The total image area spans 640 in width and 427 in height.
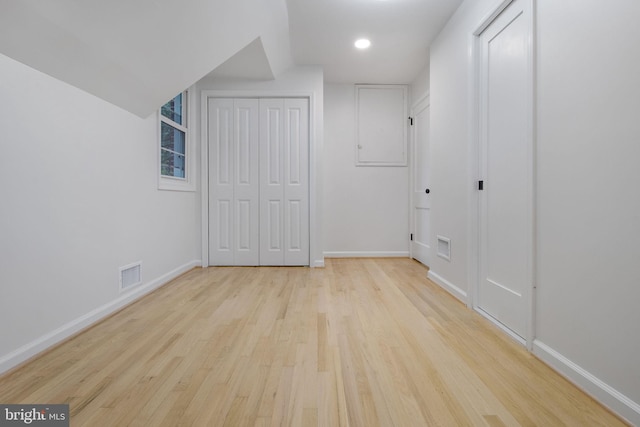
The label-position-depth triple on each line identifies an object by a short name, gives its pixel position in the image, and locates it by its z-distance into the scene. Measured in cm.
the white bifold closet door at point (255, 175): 388
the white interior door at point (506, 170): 178
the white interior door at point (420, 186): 400
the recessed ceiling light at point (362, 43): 330
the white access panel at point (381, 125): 451
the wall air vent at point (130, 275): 236
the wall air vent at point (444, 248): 287
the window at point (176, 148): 310
